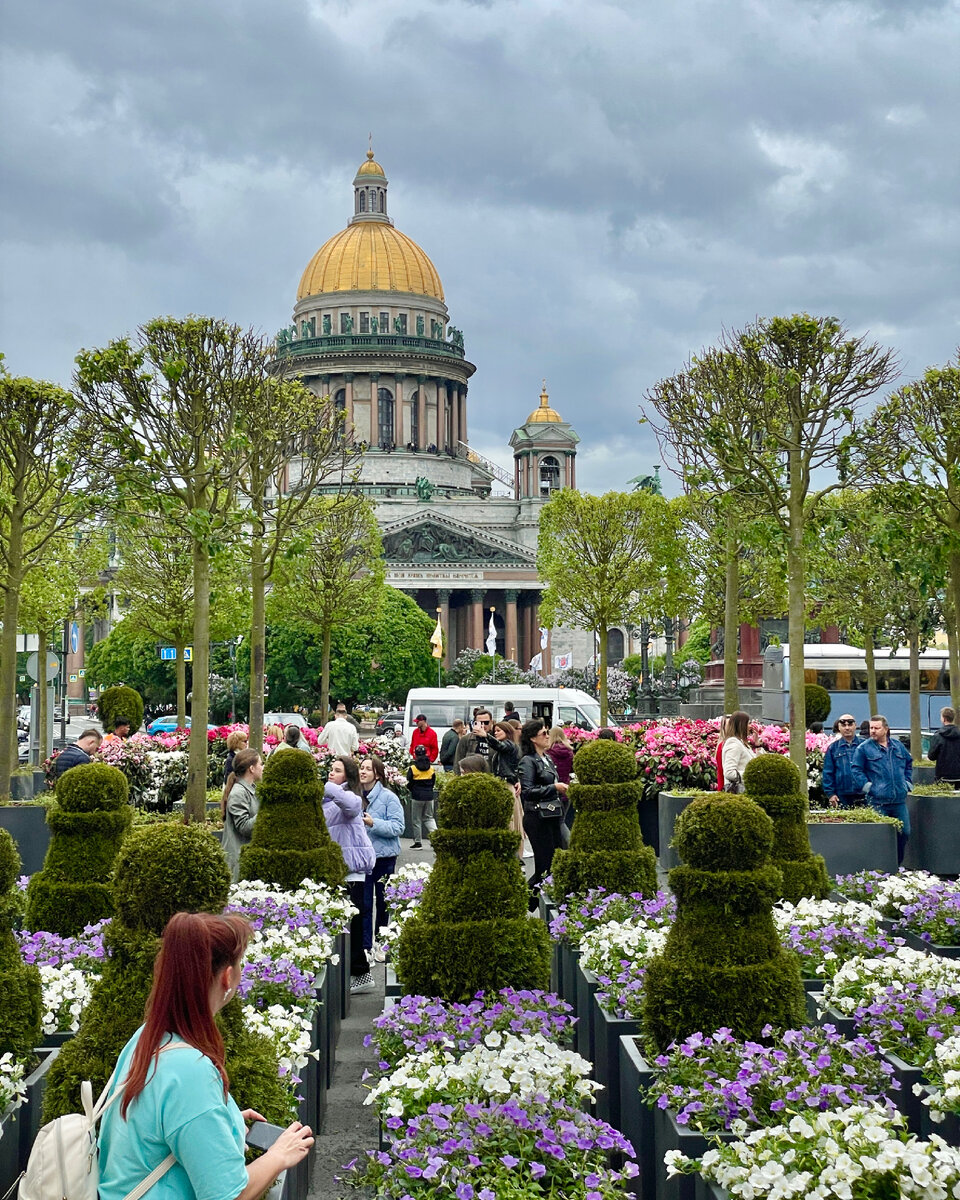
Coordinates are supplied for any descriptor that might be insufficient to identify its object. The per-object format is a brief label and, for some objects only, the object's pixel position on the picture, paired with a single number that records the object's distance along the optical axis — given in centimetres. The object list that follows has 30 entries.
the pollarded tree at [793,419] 1609
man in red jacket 2097
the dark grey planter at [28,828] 1570
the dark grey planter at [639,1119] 596
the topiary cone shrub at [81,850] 939
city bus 4225
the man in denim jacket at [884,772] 1410
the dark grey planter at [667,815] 1638
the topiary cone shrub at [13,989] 630
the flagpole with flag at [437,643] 5009
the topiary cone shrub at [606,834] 1038
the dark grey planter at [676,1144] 511
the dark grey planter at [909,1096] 592
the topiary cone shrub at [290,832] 1048
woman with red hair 350
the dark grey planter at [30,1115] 609
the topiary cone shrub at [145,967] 485
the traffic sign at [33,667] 3022
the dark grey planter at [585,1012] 782
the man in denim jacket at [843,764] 1445
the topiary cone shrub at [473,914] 732
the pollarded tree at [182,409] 1798
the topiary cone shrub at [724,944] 608
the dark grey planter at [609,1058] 689
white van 3284
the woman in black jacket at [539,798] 1305
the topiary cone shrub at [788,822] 1018
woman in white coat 1234
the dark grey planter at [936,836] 1446
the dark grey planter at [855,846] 1395
